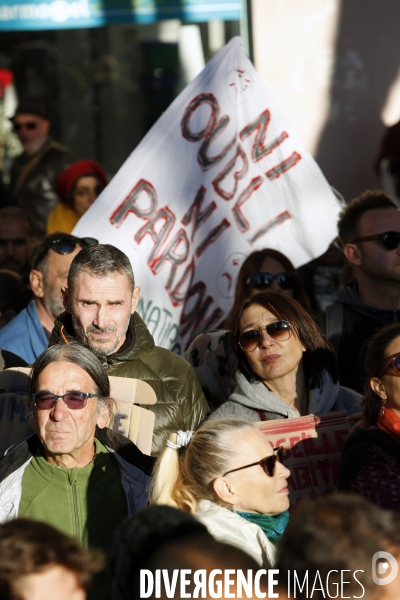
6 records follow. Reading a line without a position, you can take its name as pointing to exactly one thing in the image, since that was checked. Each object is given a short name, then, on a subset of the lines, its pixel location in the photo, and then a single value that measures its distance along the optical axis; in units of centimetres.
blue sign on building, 1520
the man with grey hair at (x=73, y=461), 624
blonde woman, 599
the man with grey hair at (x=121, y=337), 768
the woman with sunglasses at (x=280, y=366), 766
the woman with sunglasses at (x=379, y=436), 598
